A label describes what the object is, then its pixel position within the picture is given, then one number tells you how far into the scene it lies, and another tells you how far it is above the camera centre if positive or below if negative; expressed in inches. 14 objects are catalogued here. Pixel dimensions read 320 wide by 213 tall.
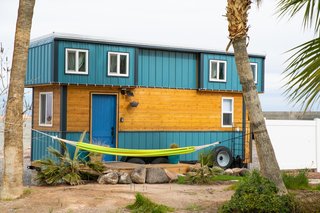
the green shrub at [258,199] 364.8 -51.1
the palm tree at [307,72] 250.7 +22.3
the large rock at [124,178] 533.6 -54.6
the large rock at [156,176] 547.4 -54.0
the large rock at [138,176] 539.5 -53.1
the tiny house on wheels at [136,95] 612.1 +29.7
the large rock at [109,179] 527.2 -54.8
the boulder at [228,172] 641.2 -58.1
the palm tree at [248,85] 404.5 +26.4
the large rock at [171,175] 557.4 -54.8
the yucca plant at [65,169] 515.5 -46.2
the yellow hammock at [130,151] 522.3 -29.6
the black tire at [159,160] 645.3 -45.2
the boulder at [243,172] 630.8 -57.0
